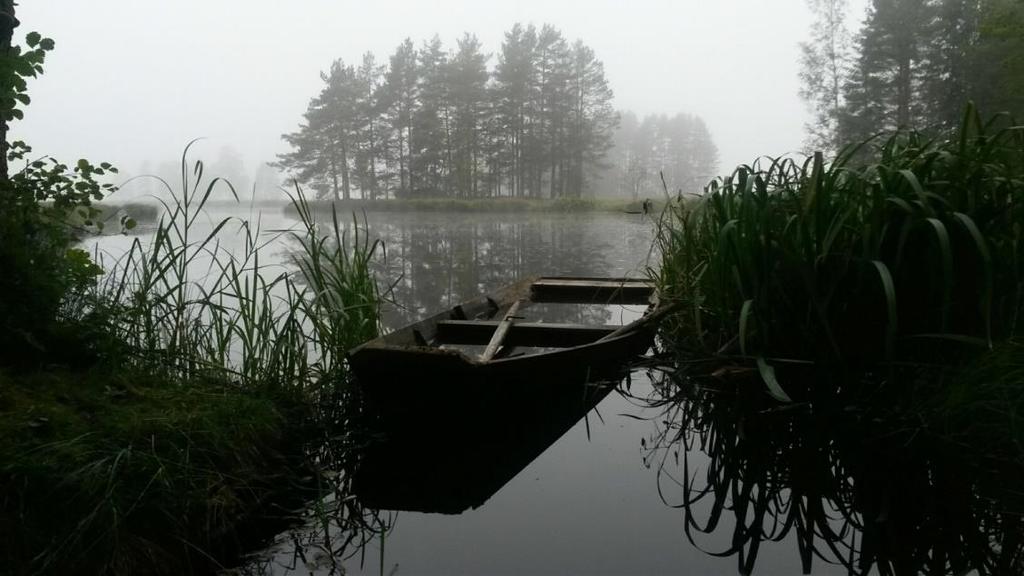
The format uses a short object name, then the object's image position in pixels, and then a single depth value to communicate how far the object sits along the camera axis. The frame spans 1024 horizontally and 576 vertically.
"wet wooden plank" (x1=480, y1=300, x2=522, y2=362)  1.98
